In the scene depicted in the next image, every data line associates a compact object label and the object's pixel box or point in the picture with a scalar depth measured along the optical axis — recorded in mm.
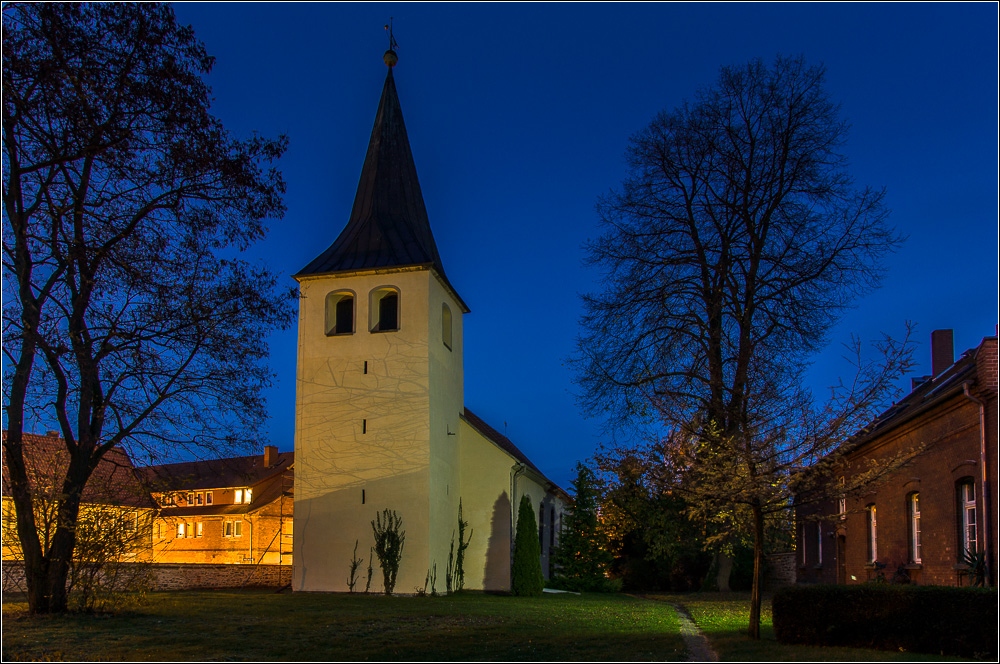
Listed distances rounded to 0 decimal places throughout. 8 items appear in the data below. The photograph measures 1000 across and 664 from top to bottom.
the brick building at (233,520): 42094
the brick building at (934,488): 14133
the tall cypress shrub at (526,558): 27734
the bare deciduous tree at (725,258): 22531
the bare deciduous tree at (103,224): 11812
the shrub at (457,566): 26259
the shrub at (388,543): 24266
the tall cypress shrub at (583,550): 31875
